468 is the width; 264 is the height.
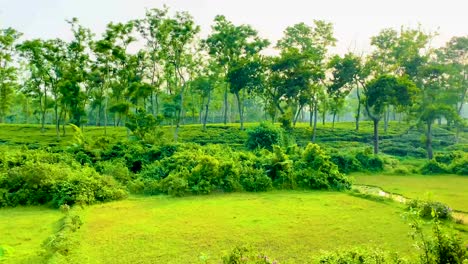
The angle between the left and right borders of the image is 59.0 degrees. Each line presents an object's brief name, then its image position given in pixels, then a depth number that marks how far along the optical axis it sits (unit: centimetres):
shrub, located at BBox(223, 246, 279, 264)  653
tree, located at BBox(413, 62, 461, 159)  3266
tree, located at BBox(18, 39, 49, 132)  3450
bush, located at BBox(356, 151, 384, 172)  2553
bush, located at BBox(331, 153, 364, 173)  2508
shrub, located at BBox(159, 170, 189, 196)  1703
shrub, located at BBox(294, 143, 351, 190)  1862
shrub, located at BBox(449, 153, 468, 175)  2430
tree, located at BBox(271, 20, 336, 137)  3803
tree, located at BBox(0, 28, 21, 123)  3944
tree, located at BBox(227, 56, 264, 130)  3938
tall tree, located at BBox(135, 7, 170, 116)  3398
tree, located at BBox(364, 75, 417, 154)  3244
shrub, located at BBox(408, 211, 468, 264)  585
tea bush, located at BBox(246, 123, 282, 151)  2833
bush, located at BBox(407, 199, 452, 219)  1297
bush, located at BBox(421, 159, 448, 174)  2495
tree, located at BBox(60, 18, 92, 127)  3450
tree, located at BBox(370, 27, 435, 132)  4003
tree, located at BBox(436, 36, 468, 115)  4828
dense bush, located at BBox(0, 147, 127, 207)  1508
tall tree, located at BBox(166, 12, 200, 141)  3331
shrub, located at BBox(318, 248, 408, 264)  647
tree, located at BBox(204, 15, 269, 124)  3988
